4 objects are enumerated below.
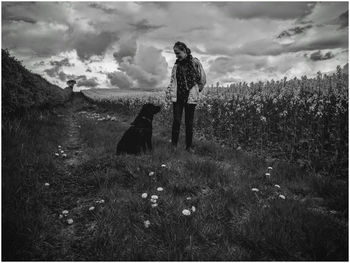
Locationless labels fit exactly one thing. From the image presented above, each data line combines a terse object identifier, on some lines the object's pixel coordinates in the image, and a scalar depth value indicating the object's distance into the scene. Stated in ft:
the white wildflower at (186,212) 10.02
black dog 18.61
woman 20.23
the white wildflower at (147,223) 9.66
